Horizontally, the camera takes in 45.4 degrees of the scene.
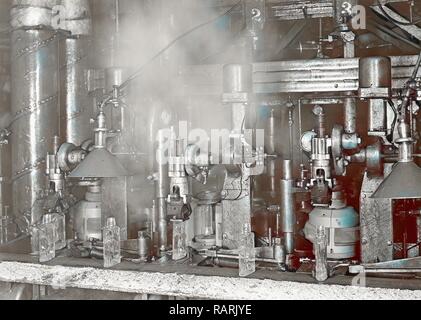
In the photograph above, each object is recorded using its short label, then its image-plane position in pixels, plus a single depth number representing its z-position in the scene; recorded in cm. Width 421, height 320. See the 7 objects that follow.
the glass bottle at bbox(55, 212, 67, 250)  314
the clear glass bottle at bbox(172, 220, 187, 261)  283
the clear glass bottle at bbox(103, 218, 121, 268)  271
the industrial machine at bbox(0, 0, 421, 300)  283
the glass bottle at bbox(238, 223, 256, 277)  249
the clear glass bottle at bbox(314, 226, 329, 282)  235
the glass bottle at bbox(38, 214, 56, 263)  283
